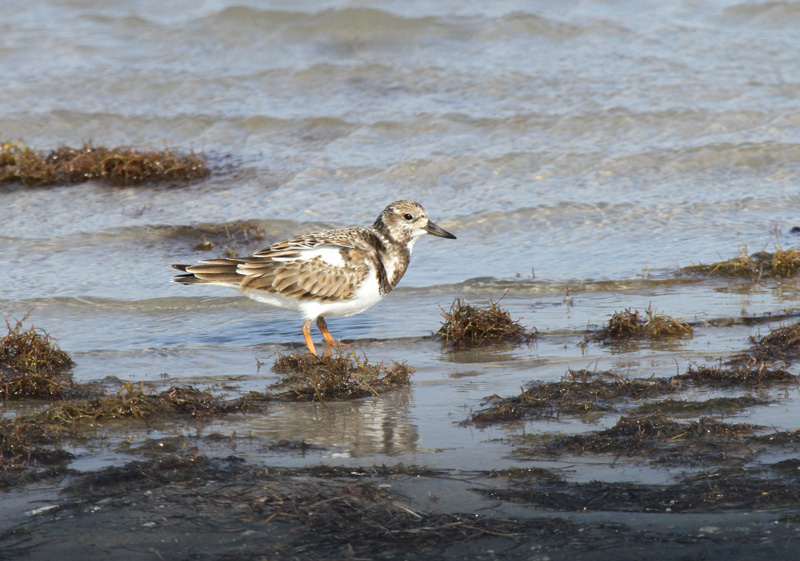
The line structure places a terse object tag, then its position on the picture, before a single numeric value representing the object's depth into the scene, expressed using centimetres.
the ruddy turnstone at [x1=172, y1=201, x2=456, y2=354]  1293
